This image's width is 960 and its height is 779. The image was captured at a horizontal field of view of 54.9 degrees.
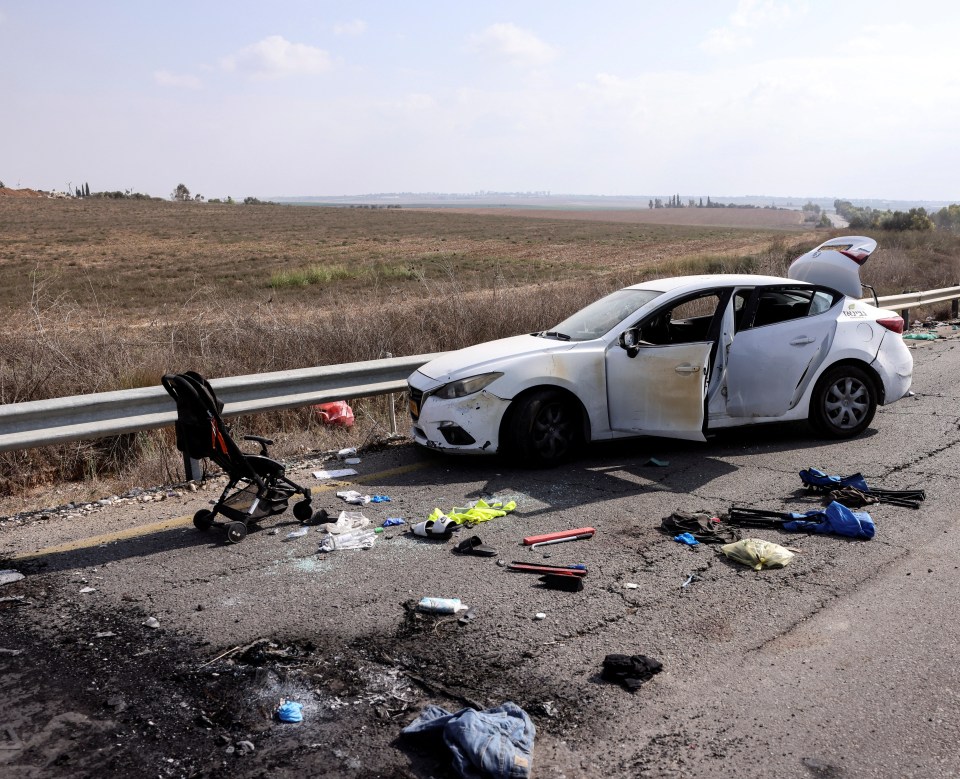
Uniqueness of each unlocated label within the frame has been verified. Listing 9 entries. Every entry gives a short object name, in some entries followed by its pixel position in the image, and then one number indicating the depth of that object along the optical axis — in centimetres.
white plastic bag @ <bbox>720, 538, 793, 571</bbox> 545
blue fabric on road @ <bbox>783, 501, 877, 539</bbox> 592
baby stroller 605
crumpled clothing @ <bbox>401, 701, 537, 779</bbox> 336
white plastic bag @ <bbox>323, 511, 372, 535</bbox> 620
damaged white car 762
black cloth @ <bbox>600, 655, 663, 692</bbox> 409
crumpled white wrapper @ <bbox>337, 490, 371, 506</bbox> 689
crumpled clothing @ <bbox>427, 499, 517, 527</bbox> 636
